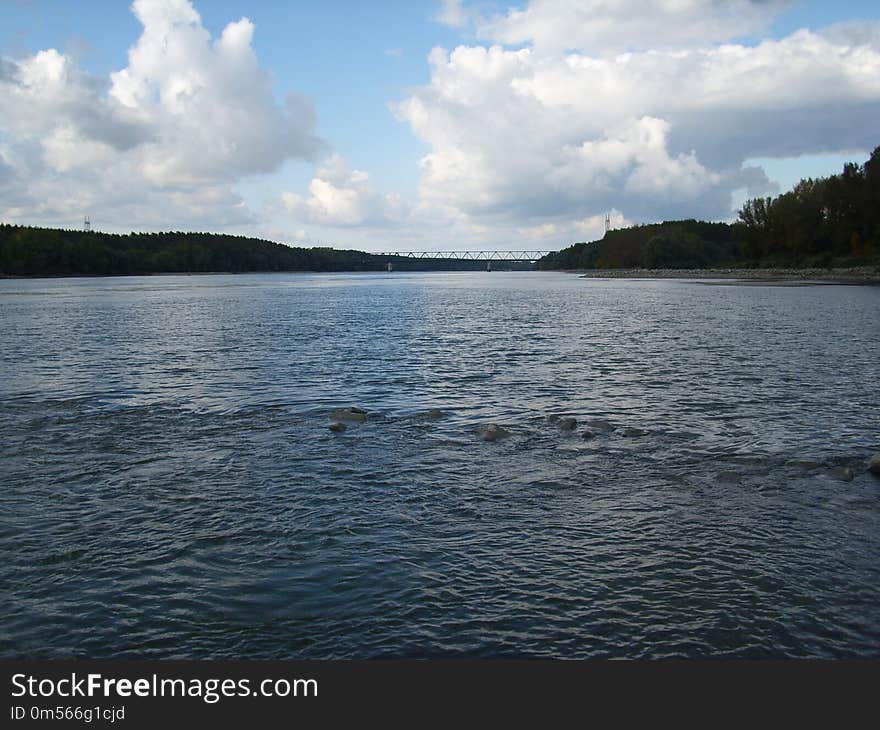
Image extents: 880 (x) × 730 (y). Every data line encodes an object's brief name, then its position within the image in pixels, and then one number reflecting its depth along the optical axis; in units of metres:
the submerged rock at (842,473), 17.03
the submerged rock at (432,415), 24.30
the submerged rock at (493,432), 21.19
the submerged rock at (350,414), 24.25
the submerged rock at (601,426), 22.22
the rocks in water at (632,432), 21.43
